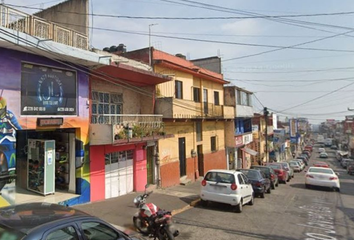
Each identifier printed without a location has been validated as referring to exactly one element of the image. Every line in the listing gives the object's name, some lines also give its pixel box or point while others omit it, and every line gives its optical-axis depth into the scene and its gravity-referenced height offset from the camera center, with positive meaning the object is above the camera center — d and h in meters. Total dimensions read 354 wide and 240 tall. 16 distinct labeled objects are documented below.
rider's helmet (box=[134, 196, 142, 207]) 7.19 -1.85
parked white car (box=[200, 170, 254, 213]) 9.88 -2.18
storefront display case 9.45 -1.15
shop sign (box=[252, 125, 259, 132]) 36.73 +0.34
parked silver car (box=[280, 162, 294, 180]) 24.15 -3.58
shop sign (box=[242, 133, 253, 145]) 29.08 -0.89
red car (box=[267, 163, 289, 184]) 21.20 -3.46
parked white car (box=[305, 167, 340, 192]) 17.39 -3.26
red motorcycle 6.39 -2.24
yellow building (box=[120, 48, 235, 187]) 15.51 +0.99
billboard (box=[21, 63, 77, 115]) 8.51 +1.49
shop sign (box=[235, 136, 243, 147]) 26.01 -1.02
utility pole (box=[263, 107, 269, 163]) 33.62 +2.42
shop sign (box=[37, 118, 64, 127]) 8.71 +0.40
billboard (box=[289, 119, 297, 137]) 74.68 +0.81
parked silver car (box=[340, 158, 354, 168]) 51.66 -6.71
